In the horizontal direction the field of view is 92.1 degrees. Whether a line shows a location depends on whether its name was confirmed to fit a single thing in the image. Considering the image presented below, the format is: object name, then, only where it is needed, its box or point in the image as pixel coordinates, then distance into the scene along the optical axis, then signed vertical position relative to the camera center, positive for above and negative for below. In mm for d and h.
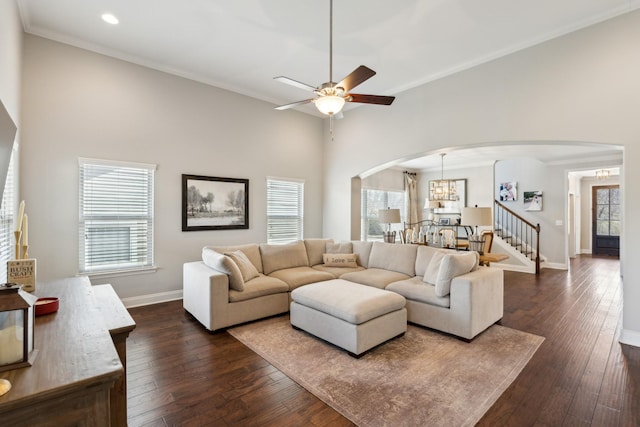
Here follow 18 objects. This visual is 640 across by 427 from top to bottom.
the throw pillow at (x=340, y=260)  5039 -772
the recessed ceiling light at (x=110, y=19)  3447 +2208
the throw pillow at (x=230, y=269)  3682 -676
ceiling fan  2814 +1153
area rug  2176 -1380
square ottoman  2963 -1055
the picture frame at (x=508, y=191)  8719 +648
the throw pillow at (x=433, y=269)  3827 -698
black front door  9875 -197
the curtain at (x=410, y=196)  10000 +571
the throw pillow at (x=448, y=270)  3463 -645
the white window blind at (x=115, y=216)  4090 -49
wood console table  927 -538
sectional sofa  3449 -891
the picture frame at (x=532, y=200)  8203 +368
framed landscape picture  4891 +167
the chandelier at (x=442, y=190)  8312 +642
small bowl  1591 -490
